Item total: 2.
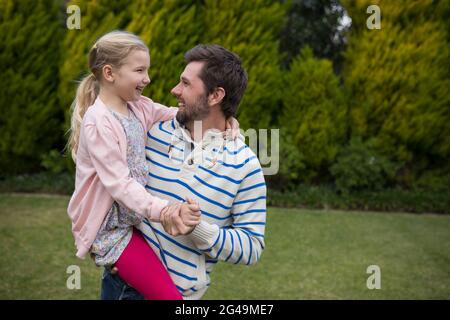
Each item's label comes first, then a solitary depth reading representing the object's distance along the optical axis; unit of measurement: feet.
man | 6.43
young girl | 6.11
